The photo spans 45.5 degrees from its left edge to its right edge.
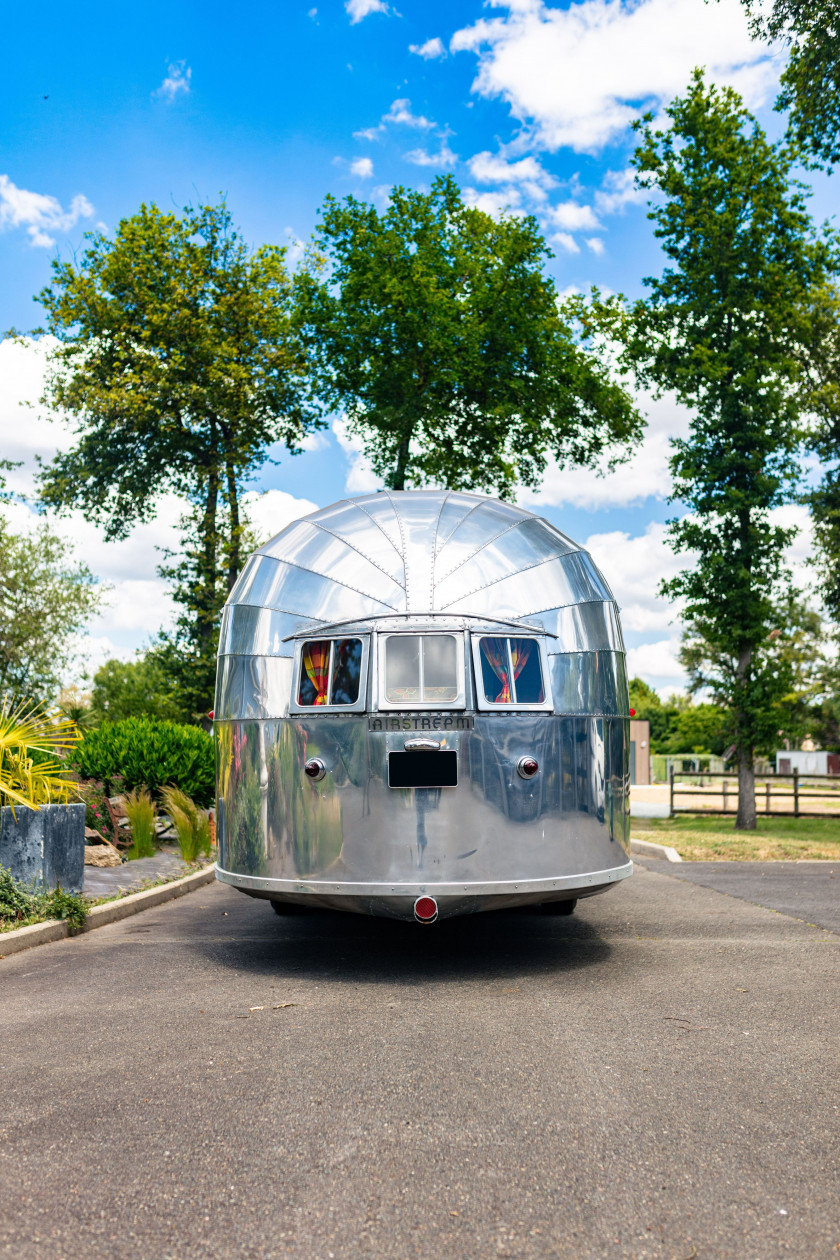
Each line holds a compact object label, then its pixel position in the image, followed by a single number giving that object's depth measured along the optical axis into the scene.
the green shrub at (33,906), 8.27
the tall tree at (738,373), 22.61
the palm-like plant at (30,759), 8.97
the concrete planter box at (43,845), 8.66
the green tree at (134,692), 29.81
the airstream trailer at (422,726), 6.48
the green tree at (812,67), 18.50
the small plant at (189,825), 13.17
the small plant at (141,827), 13.41
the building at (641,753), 67.31
